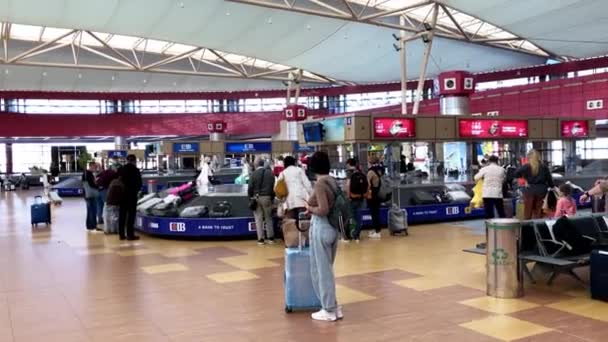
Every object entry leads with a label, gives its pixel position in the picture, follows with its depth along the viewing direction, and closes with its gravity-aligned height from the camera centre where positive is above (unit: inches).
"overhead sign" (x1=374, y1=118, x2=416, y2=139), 542.9 +27.4
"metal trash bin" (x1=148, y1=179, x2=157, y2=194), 783.6 -33.4
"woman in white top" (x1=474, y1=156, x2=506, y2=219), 406.0 -22.4
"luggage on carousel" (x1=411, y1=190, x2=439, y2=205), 555.5 -41.6
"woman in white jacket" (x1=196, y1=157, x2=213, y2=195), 540.2 -24.8
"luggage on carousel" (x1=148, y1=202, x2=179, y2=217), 497.8 -41.8
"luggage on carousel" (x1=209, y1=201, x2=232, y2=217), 473.1 -40.7
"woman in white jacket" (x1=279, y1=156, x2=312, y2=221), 381.1 -21.0
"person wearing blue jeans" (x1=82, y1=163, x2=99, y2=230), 522.3 -27.5
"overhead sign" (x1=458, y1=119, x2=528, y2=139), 606.4 +28.0
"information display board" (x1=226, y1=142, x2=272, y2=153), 1198.3 +27.9
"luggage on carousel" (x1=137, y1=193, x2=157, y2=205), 562.3 -35.5
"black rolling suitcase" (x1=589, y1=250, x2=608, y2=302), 239.0 -52.2
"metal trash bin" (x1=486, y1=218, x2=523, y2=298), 251.3 -46.5
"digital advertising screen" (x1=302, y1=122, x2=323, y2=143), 572.7 +27.6
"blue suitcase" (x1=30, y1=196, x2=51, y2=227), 587.5 -49.1
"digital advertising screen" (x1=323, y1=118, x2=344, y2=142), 542.6 +27.6
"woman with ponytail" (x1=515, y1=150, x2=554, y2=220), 381.1 -18.9
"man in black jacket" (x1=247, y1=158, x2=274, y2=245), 428.8 -27.0
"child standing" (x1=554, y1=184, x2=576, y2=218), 338.6 -31.4
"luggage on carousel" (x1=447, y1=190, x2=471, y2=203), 575.0 -42.4
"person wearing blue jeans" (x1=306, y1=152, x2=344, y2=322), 218.2 -30.8
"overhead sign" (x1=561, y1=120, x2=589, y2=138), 677.3 +27.2
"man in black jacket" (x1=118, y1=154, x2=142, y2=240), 457.7 -25.7
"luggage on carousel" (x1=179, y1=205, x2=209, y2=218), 474.0 -41.8
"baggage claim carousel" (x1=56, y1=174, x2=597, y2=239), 461.7 -49.5
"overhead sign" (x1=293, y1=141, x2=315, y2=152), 1245.1 +26.2
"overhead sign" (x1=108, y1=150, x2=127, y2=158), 1336.6 +23.2
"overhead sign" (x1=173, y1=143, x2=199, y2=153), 1143.0 +29.6
